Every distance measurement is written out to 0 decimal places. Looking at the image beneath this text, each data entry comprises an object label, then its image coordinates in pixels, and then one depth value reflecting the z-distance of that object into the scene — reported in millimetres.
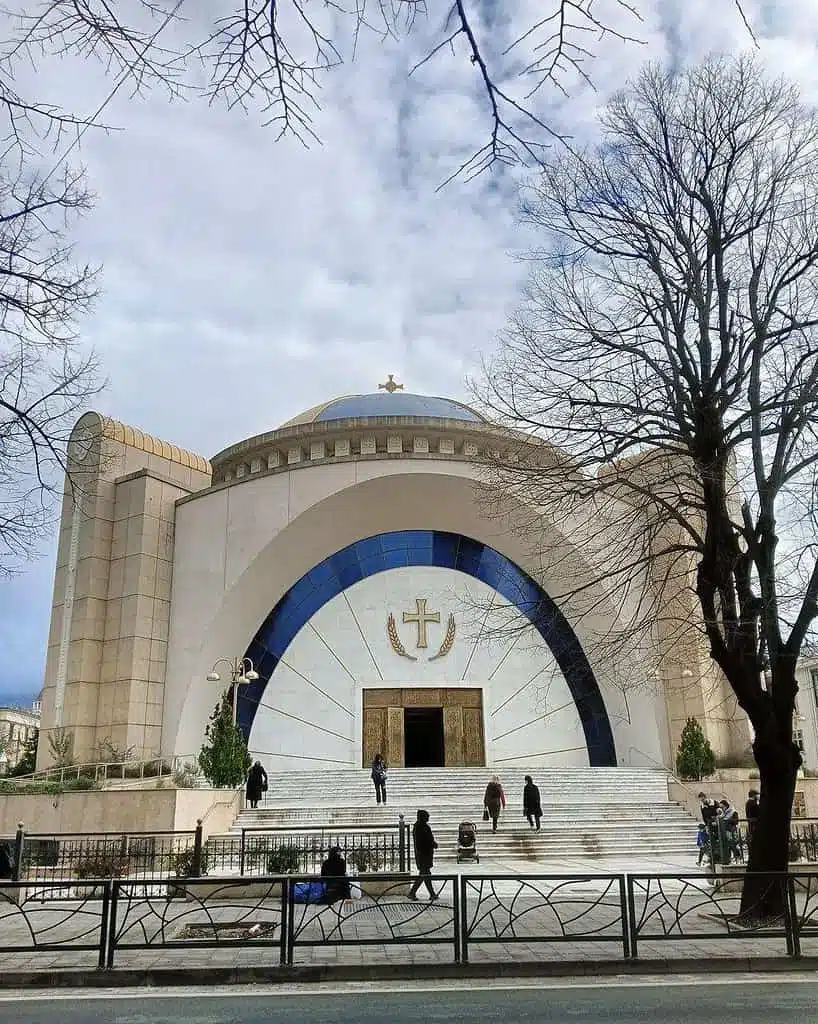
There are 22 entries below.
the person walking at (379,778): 21047
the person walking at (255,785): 20859
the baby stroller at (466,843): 16641
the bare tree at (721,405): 10906
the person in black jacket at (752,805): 16659
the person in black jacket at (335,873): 10207
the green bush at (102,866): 15195
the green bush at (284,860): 14445
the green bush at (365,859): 14859
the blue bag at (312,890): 11223
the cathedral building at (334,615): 26422
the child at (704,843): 16539
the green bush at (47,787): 20047
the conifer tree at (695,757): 22922
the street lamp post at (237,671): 21800
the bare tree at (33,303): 6910
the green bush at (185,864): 14948
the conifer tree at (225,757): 20828
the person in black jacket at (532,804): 18797
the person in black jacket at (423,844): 13469
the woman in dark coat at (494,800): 18688
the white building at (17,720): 91312
